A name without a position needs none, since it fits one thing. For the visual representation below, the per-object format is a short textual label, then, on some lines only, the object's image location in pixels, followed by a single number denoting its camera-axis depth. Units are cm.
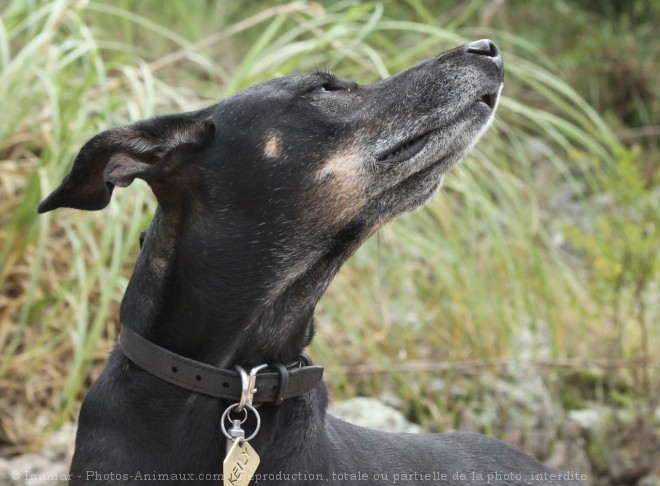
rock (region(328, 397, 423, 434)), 388
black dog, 216
